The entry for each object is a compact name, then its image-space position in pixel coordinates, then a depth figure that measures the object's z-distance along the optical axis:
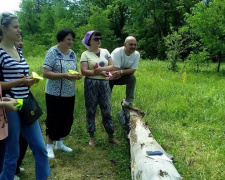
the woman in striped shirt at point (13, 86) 2.67
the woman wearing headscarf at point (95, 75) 4.30
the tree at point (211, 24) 11.20
